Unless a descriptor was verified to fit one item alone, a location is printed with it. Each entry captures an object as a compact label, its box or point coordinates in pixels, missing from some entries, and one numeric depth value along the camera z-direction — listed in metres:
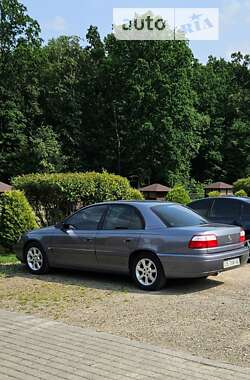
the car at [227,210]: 11.79
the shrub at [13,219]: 13.13
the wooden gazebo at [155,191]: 31.38
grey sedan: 8.19
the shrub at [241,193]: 25.25
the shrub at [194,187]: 46.69
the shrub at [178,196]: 19.97
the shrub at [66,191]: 14.36
